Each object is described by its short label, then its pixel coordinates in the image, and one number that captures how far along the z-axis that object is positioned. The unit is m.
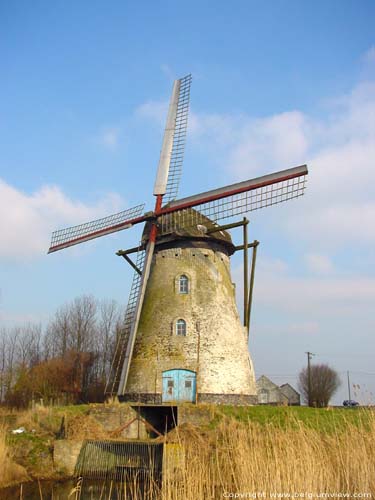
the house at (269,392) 43.44
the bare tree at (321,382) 43.57
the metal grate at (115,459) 13.26
